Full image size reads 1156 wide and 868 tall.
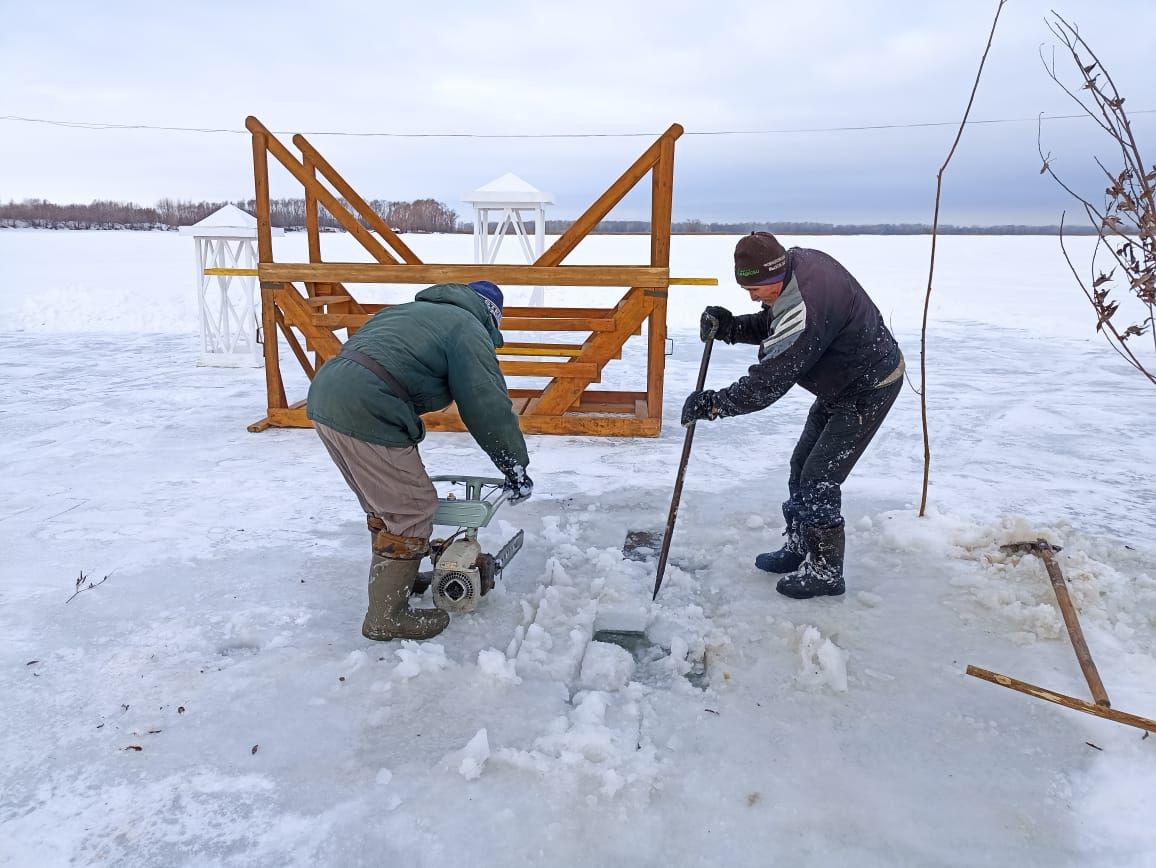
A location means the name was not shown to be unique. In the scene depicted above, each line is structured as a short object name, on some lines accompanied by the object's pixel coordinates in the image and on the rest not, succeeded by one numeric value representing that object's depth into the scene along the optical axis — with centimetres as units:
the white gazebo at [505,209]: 1388
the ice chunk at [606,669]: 300
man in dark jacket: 332
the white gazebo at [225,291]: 1025
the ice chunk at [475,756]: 248
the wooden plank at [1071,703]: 262
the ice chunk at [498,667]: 298
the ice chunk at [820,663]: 300
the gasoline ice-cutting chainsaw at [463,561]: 342
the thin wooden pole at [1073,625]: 281
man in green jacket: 305
